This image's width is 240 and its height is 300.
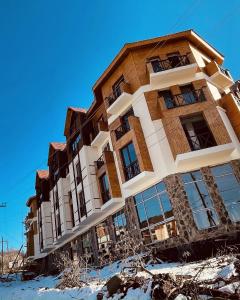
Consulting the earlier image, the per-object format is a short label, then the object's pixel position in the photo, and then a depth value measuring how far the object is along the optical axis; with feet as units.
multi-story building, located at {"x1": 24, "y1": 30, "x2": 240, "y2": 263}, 49.85
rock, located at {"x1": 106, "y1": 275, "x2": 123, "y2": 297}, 25.94
